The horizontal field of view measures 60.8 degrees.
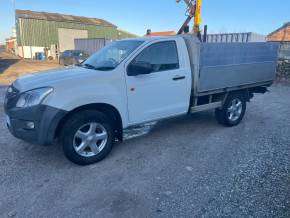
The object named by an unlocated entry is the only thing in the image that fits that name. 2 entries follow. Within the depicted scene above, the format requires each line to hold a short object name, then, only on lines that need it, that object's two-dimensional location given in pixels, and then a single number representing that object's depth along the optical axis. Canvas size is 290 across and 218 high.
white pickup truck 3.41
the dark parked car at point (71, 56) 20.34
